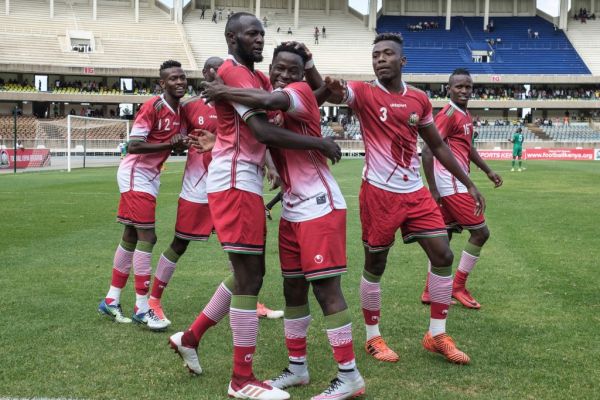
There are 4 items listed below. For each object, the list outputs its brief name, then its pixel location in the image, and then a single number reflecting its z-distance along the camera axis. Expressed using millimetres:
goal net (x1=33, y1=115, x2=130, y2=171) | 39816
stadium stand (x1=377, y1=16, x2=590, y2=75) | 62938
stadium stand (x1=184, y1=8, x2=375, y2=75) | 61312
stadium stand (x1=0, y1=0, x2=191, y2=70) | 56469
